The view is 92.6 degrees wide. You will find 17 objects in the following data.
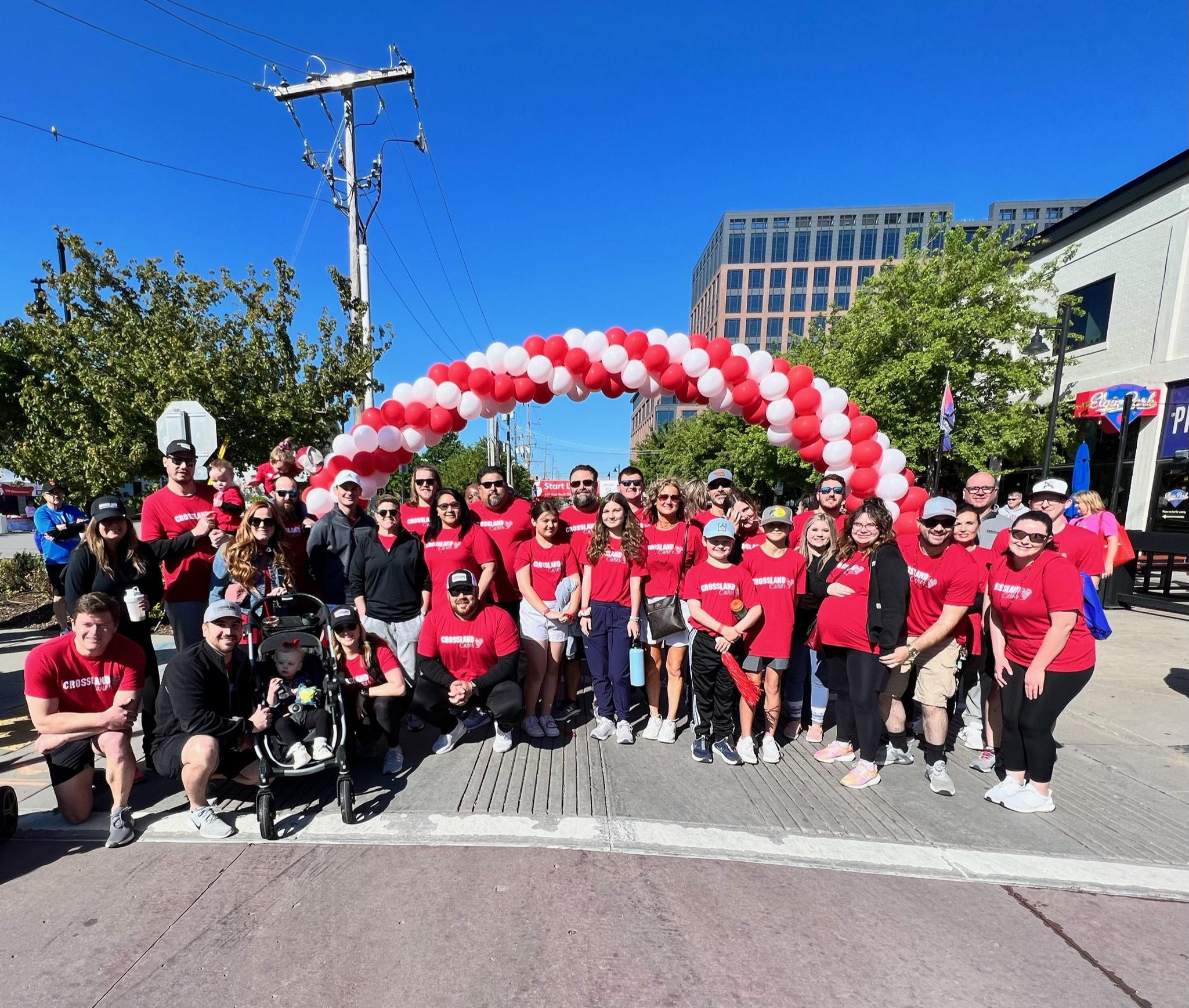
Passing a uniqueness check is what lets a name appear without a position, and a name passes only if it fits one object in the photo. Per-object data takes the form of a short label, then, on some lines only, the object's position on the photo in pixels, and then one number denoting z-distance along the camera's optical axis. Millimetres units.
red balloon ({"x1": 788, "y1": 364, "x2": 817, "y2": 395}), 5641
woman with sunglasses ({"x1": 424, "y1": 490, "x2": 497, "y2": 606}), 4336
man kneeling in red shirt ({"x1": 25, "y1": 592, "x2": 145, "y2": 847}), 2979
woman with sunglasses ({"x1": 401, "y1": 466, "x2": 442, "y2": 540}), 4969
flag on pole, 10664
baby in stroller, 3258
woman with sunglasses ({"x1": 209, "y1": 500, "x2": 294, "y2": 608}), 3809
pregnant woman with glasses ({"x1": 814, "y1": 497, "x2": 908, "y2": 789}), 3582
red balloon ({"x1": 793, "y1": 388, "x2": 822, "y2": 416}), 5570
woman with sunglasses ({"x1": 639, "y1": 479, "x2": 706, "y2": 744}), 4352
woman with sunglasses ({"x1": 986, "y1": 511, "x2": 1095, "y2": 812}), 3266
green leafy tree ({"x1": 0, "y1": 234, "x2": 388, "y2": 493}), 7895
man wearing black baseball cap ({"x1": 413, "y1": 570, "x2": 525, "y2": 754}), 3941
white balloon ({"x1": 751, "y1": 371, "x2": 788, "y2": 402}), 5602
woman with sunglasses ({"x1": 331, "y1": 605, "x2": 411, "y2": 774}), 3744
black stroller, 3123
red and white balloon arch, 5555
